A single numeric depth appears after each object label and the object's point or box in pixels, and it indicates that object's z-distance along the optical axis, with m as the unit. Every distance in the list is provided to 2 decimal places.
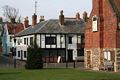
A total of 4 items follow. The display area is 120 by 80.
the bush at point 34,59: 47.81
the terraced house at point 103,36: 44.50
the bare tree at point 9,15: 121.94
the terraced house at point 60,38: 74.50
